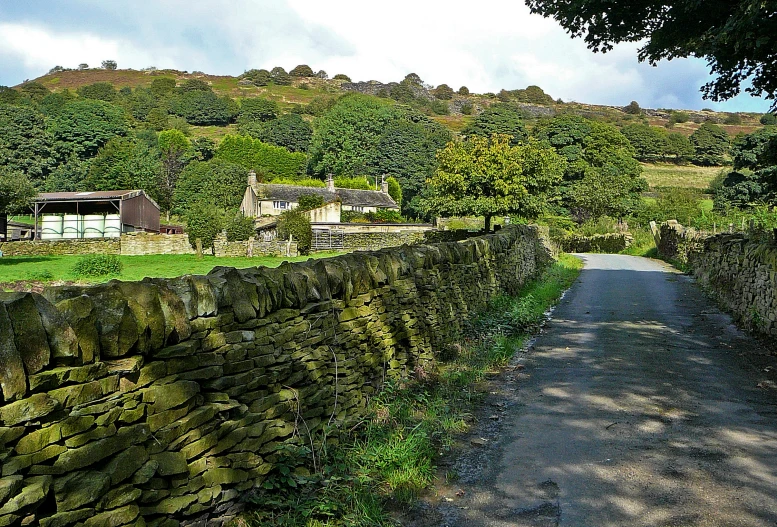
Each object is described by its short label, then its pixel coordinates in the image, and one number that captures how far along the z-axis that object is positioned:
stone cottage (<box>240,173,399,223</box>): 66.19
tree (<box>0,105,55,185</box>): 82.12
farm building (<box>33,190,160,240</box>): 50.19
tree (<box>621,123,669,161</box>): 101.71
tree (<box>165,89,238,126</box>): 145.88
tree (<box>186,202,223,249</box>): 42.94
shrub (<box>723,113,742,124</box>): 139.96
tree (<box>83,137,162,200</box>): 74.75
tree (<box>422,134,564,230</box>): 29.91
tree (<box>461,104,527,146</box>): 99.50
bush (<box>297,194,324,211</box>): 62.09
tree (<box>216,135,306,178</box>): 100.62
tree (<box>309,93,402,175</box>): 100.25
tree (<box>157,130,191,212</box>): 79.93
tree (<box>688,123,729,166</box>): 96.25
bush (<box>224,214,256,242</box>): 43.84
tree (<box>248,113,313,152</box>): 119.75
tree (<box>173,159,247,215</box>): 74.06
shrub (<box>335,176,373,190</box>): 83.75
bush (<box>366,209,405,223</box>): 68.26
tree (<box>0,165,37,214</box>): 31.61
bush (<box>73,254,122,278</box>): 26.36
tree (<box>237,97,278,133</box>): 141.98
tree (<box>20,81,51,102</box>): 137.46
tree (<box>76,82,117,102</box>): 145.62
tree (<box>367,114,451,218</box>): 93.50
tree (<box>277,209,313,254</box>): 43.28
